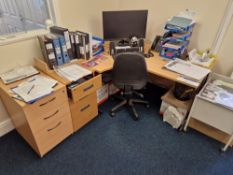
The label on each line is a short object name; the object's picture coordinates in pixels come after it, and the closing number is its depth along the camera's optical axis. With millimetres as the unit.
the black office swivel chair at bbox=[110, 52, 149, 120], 1728
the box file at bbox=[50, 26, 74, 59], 1741
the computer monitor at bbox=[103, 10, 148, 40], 2092
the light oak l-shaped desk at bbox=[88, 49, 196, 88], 1739
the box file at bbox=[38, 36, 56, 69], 1655
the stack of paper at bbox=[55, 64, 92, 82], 1656
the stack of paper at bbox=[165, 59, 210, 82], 1682
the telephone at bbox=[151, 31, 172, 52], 2046
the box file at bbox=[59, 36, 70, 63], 1738
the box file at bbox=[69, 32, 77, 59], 1859
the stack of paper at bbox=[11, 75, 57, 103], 1353
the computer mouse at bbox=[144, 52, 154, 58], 2133
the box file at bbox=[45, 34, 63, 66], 1673
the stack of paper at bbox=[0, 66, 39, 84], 1585
